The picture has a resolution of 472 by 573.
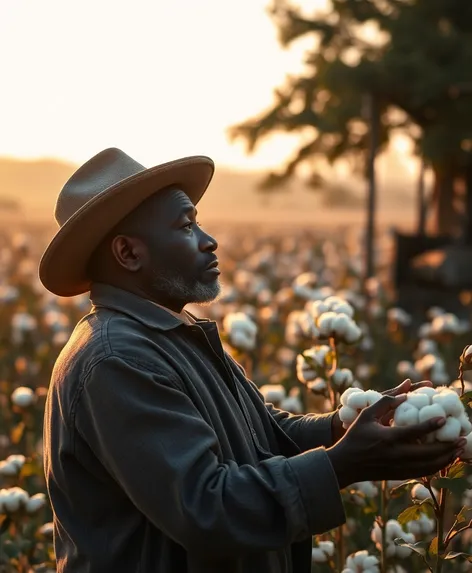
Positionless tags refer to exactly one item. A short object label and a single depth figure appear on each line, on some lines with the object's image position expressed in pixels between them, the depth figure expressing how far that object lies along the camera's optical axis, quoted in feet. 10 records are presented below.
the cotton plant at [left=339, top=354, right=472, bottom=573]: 7.20
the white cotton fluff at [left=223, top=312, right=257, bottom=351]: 16.70
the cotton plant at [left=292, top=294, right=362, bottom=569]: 11.91
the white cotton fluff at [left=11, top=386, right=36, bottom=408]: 16.11
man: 7.37
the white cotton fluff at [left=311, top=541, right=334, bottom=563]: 11.42
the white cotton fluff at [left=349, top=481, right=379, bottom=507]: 11.77
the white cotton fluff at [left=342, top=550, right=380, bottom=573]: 11.15
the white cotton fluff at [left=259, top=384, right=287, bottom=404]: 15.60
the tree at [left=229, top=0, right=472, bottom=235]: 43.14
